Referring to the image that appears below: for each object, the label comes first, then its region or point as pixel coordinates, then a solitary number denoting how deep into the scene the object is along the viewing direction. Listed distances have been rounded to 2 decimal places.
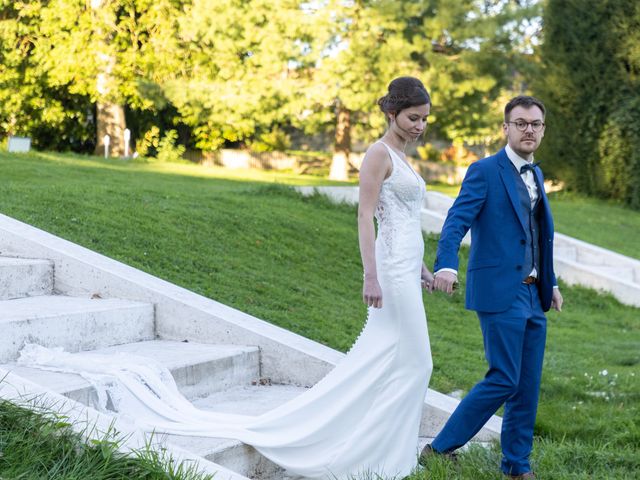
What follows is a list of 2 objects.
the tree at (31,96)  29.78
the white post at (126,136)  26.69
